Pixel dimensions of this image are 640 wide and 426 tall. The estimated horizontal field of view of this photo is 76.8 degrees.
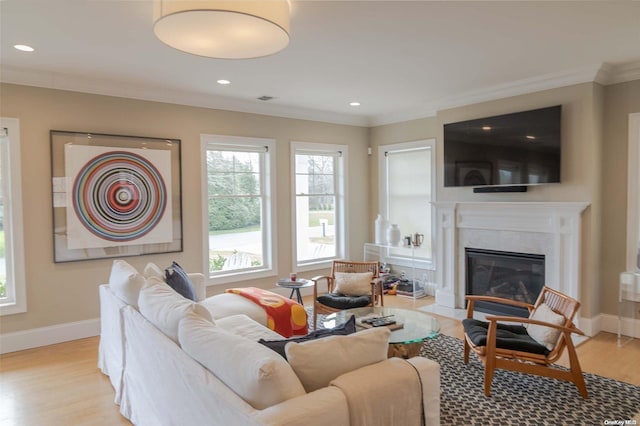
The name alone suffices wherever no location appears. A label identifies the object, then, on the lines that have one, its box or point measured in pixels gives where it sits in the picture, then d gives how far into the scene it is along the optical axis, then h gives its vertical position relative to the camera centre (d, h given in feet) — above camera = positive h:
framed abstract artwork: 13.51 +0.25
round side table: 14.19 -2.98
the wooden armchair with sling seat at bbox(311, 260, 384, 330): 13.46 -3.15
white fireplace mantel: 13.69 -1.44
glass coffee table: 9.86 -3.37
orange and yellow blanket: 11.88 -3.43
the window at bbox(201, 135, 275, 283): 16.97 -0.25
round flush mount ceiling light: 6.29 +2.96
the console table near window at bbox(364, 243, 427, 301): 19.26 -2.96
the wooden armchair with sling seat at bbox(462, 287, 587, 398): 9.39 -3.54
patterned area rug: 8.58 -4.68
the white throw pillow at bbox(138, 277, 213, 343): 7.09 -1.98
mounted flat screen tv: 13.83 +1.82
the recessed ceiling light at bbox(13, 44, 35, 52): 10.61 +4.14
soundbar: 14.91 +0.37
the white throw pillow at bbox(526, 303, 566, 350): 9.52 -3.18
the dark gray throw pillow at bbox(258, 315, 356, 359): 6.36 -2.29
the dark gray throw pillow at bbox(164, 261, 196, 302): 10.66 -2.16
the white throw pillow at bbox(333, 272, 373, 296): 14.23 -3.00
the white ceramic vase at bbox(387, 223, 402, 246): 19.40 -1.73
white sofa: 4.88 -2.43
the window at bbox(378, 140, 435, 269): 19.30 +0.44
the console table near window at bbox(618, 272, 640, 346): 12.86 -2.94
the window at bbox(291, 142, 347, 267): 19.63 -0.10
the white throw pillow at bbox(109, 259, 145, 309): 9.32 -1.96
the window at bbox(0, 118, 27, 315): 12.69 -0.67
